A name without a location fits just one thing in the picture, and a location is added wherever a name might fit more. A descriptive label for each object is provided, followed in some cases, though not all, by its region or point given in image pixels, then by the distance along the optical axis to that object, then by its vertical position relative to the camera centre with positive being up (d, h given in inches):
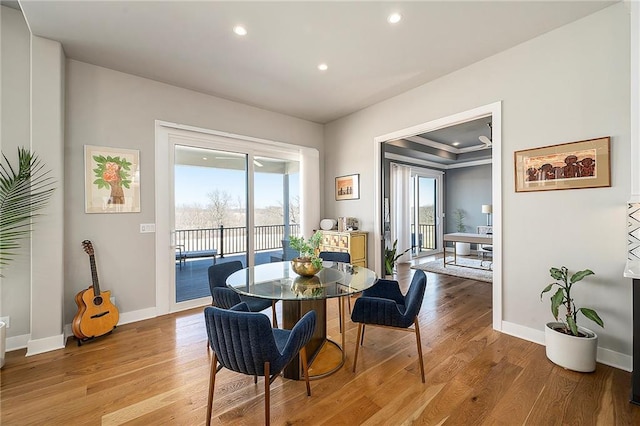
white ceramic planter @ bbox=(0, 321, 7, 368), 90.8 -43.1
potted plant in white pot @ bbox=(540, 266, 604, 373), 84.7 -40.2
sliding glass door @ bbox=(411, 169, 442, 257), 307.3 +1.8
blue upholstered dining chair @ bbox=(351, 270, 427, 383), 82.6 -31.0
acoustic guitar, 107.5 -40.5
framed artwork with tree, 119.8 +15.5
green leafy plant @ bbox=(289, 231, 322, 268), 94.3 -13.0
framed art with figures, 91.5 +17.0
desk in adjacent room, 215.0 -21.7
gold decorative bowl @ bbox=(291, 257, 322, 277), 93.6 -19.1
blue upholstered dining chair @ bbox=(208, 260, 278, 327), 95.2 -28.7
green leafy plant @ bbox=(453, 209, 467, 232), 322.3 -9.1
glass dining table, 78.9 -23.1
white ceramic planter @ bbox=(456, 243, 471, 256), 295.4 -40.0
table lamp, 259.1 +3.3
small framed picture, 182.2 +17.8
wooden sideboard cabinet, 168.2 -20.0
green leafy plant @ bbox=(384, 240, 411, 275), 199.8 -35.5
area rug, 205.4 -48.3
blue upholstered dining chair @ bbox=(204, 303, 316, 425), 56.7 -29.0
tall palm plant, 98.3 +6.7
